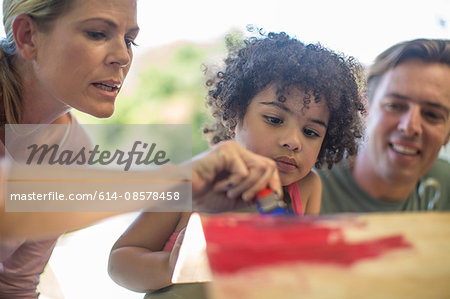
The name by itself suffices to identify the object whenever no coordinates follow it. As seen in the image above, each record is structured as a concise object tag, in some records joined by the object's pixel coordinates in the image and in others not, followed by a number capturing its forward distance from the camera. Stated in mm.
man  673
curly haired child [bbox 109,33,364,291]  602
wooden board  427
